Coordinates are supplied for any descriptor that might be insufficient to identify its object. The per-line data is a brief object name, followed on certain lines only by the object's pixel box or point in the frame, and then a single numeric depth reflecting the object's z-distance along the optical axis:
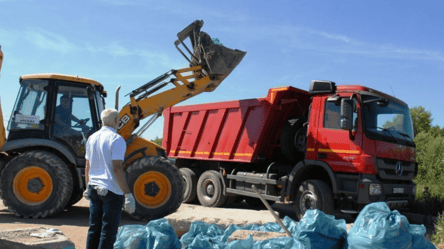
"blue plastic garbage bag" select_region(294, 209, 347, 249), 3.98
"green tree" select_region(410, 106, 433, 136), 25.15
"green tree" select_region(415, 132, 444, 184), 12.52
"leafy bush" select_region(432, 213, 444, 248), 5.48
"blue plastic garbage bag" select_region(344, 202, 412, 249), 3.63
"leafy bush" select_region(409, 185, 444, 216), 8.91
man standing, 3.60
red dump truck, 7.01
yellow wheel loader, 7.11
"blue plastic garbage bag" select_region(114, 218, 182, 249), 4.02
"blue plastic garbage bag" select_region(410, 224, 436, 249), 3.77
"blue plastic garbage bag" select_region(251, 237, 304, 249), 3.57
